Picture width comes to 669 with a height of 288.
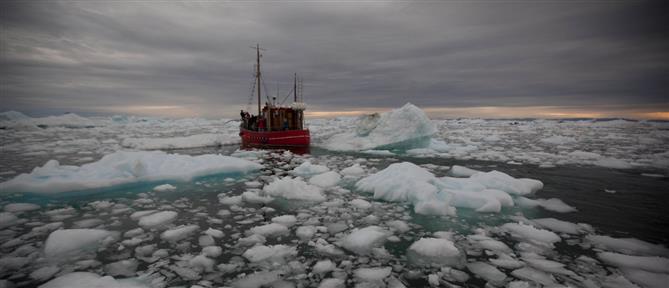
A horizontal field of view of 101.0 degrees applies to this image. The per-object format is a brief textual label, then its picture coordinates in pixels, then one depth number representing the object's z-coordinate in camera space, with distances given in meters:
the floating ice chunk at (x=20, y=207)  5.31
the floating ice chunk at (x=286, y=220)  4.78
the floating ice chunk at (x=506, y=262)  3.37
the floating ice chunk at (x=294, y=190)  6.36
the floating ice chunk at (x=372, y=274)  3.07
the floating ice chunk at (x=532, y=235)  4.12
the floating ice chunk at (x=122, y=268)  3.12
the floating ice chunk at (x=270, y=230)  4.32
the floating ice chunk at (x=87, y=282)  2.66
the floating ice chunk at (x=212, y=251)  3.59
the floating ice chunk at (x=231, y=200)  6.03
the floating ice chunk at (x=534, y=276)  3.01
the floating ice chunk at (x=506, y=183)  6.64
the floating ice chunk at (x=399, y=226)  4.54
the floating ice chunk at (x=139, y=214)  5.00
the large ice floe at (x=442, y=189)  5.49
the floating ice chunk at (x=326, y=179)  7.68
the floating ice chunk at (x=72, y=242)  3.55
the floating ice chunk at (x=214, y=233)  4.23
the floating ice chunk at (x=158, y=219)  4.60
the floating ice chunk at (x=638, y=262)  3.36
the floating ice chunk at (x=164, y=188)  7.06
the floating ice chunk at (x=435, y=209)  5.32
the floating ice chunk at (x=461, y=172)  9.47
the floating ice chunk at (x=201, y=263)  3.25
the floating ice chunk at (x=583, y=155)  13.83
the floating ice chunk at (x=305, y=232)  4.23
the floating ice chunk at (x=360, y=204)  5.79
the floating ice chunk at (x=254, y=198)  6.13
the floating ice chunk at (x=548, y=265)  3.24
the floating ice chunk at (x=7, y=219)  4.55
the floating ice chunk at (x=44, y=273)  3.00
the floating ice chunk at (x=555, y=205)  5.82
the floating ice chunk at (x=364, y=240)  3.83
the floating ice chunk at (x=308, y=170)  9.51
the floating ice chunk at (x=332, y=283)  2.93
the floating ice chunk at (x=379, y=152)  16.39
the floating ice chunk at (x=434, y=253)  3.47
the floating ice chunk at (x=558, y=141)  22.25
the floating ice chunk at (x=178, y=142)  19.49
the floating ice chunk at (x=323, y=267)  3.25
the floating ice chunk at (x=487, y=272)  3.06
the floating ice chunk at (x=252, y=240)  3.96
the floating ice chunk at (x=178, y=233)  4.09
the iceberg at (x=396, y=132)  18.03
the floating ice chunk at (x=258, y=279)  2.91
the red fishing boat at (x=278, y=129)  19.50
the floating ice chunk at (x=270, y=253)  3.50
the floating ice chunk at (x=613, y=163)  11.35
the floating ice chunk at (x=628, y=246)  3.88
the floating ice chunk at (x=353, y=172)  9.30
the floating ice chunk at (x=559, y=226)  4.61
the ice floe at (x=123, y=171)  6.15
